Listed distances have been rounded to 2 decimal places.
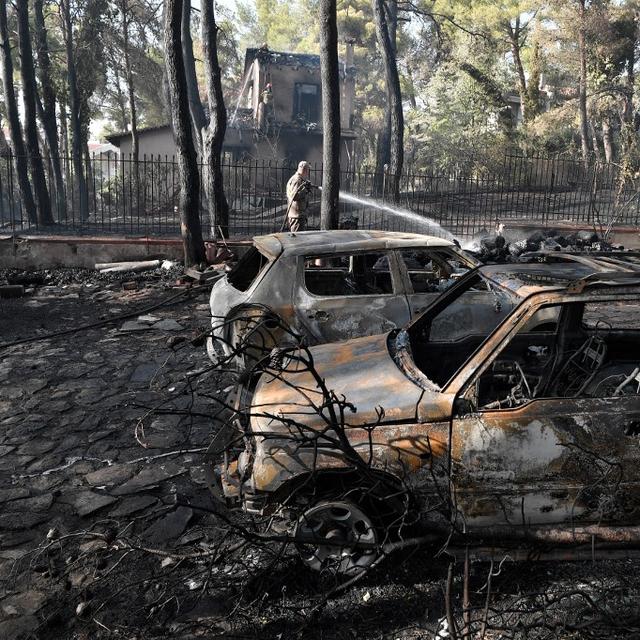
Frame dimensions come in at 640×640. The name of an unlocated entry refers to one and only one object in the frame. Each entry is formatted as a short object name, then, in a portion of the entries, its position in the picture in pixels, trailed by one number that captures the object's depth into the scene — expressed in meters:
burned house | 33.03
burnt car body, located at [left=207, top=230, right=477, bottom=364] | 5.82
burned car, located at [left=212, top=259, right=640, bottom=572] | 3.29
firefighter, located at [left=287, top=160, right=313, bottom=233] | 11.53
